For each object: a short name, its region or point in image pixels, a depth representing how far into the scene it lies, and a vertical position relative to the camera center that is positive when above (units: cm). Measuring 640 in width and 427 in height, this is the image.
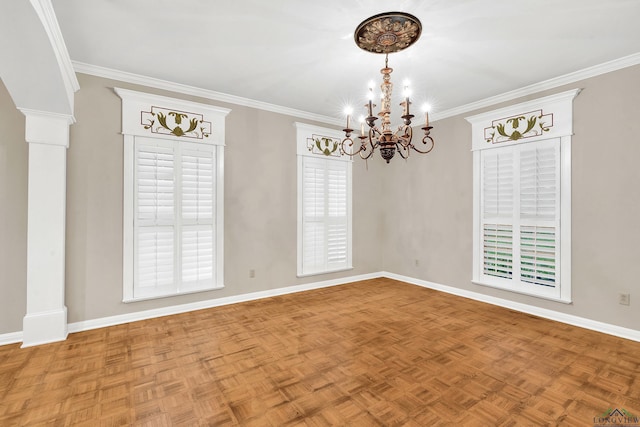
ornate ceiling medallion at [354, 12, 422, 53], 243 +157
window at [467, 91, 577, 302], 362 +22
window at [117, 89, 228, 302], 357 +16
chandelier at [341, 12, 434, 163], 244 +156
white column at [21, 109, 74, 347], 297 -17
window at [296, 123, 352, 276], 492 +17
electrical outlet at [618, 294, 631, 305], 317 -90
